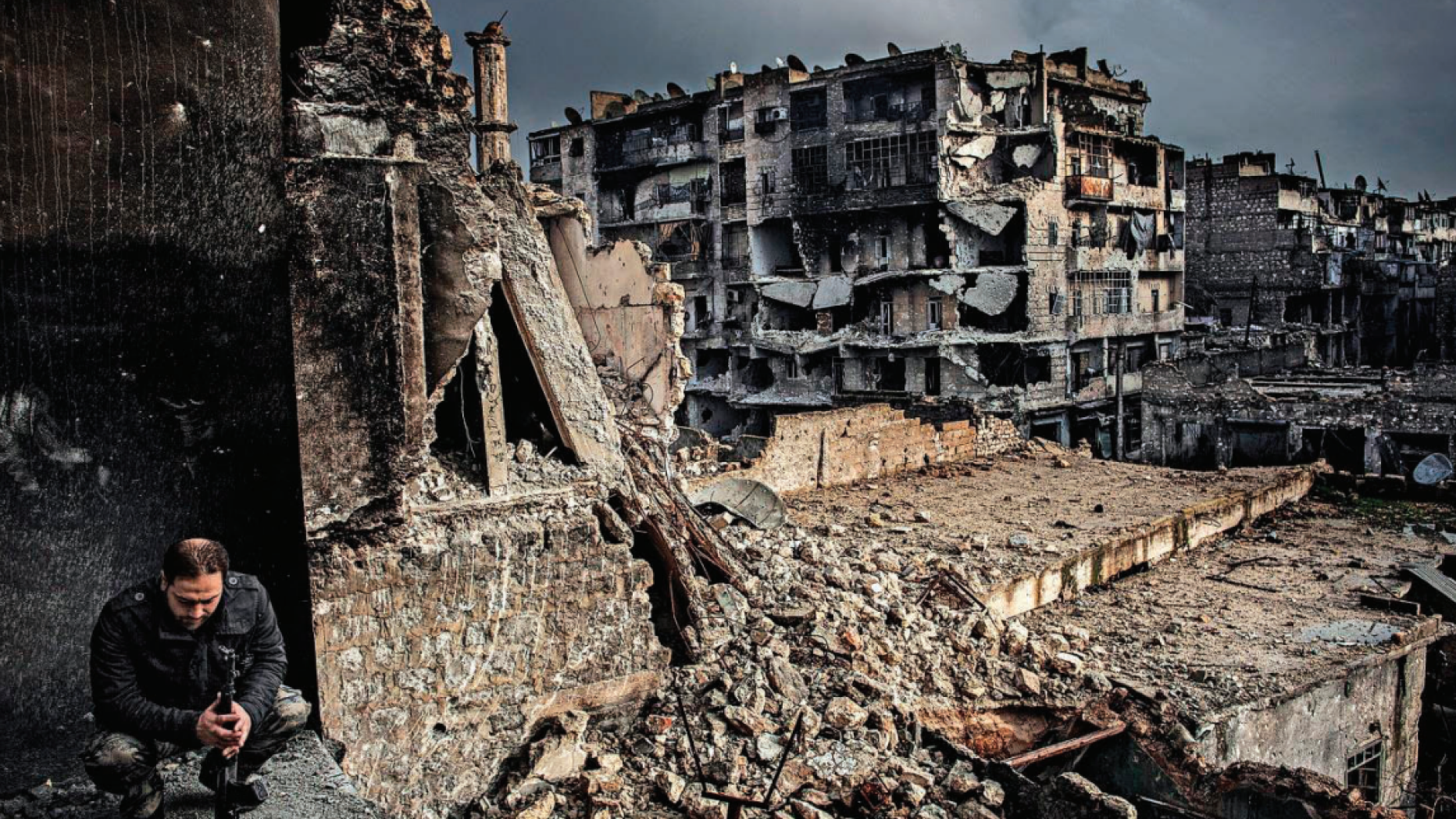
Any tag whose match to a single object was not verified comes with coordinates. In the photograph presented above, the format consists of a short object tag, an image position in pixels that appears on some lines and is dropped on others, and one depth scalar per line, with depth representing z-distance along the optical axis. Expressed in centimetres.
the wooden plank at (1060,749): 747
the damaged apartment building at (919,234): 3052
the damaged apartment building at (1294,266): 4169
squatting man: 385
